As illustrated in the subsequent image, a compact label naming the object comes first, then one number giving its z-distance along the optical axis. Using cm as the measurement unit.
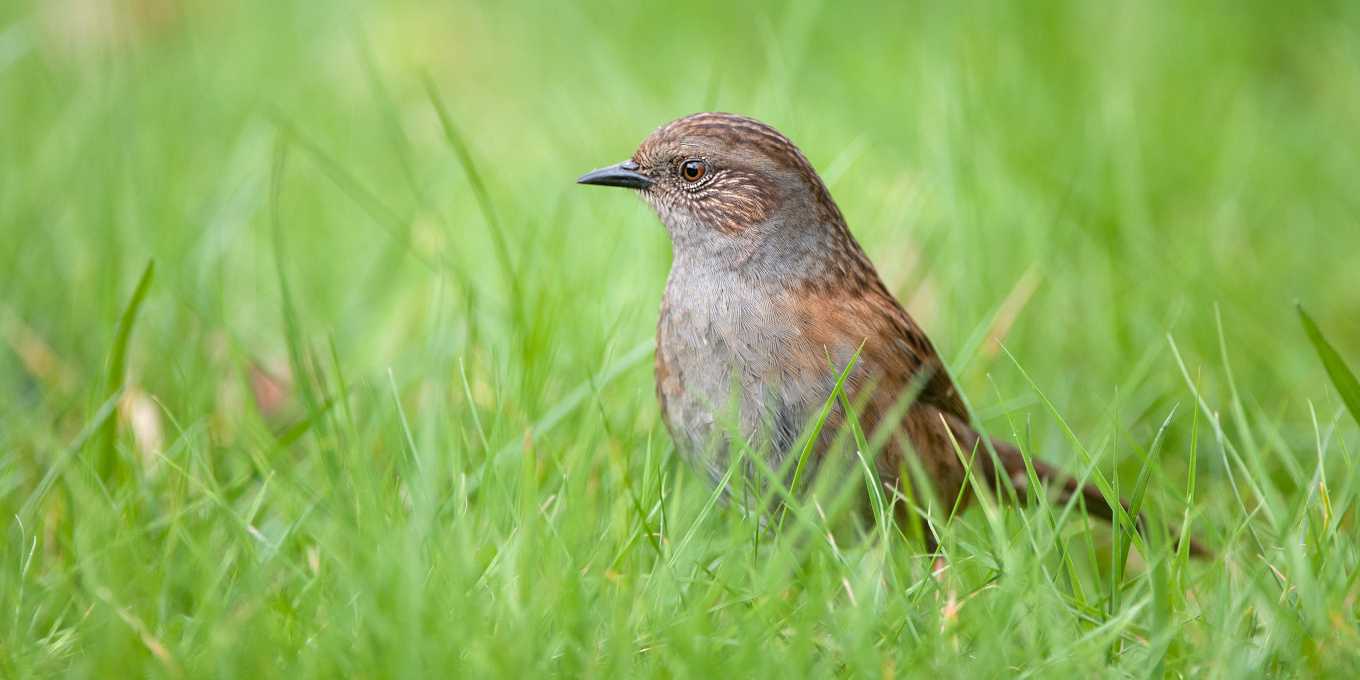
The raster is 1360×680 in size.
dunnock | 638
